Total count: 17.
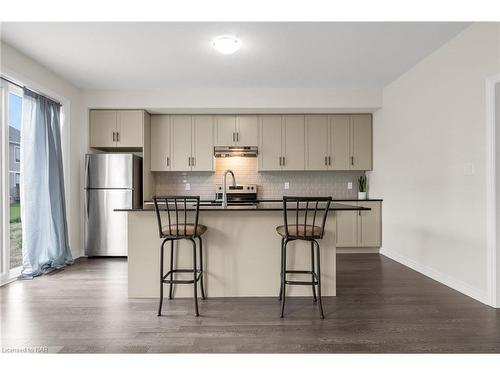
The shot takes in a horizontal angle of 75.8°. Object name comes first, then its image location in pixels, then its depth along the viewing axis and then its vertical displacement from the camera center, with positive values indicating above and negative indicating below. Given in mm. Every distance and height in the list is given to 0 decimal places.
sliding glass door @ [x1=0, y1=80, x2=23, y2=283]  3711 +71
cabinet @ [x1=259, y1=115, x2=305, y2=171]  5566 +762
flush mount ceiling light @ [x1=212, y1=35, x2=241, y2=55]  3324 +1490
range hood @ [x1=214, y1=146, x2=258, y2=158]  5484 +614
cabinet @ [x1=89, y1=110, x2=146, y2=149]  5234 +965
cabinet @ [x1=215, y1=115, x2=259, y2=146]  5543 +969
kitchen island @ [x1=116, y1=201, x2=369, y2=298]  3172 -686
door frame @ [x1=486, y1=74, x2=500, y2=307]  2908 -137
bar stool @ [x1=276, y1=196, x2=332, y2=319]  2684 -419
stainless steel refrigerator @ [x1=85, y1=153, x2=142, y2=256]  4992 -232
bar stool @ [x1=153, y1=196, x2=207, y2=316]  2752 -411
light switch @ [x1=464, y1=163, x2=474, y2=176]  3166 +169
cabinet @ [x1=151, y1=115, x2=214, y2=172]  5516 +741
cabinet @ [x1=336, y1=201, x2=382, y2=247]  5375 -708
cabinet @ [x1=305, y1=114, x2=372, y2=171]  5586 +767
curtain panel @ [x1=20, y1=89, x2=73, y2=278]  3980 -39
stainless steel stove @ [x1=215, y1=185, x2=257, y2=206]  5695 -143
